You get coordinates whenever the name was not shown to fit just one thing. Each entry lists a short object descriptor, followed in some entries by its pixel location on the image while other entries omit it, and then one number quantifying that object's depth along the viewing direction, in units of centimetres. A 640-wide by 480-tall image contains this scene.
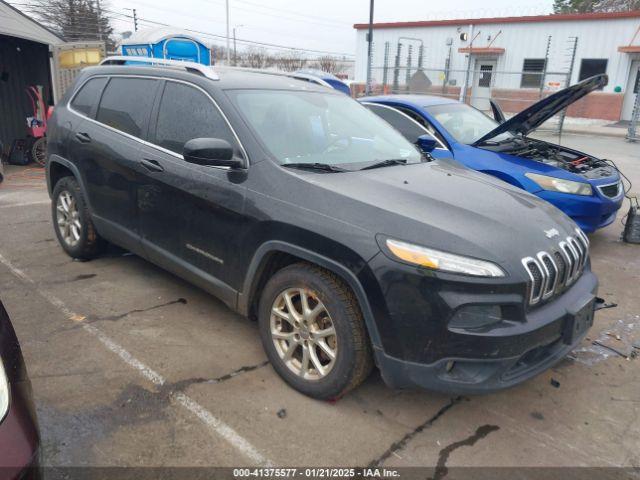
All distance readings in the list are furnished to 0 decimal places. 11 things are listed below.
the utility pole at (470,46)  2359
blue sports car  524
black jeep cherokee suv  242
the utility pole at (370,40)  1681
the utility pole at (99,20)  4512
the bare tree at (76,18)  4188
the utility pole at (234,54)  5235
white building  2125
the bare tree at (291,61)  4883
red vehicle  157
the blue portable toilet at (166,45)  1150
